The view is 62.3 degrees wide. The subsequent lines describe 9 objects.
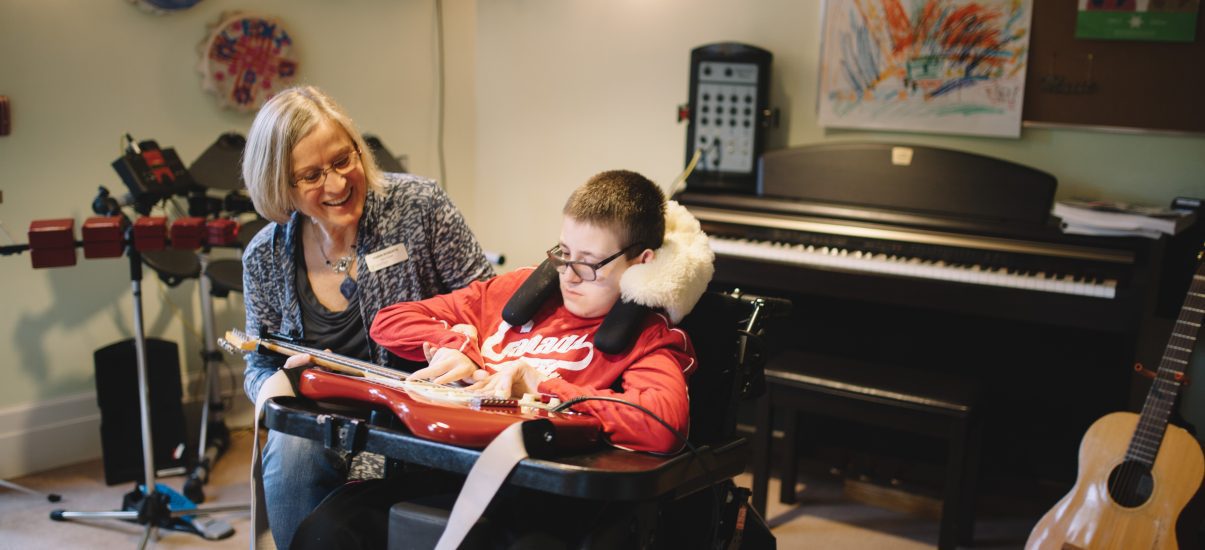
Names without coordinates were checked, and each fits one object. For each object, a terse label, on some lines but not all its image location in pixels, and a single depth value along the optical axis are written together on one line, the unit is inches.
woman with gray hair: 78.5
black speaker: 120.2
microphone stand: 106.3
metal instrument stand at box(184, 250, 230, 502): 124.5
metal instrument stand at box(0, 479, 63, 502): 114.1
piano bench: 104.0
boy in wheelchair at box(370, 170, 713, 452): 60.2
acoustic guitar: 87.2
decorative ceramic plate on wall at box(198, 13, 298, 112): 132.6
